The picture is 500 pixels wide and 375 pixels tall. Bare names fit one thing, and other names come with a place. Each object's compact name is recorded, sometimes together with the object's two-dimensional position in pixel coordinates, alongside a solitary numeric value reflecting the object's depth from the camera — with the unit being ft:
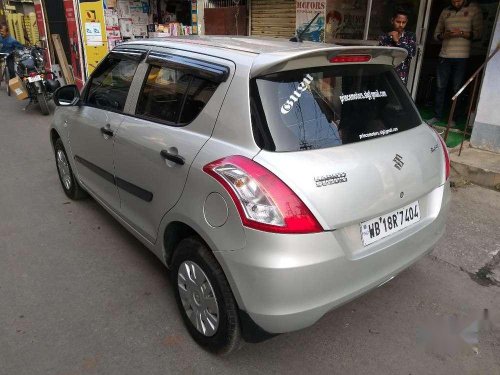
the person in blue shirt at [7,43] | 36.55
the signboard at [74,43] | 34.58
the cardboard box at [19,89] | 30.42
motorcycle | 29.53
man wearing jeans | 18.26
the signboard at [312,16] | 23.48
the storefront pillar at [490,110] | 16.34
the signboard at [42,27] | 40.63
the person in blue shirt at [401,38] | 18.03
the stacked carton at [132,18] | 31.83
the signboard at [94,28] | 31.40
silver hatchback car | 6.25
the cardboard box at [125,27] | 32.07
